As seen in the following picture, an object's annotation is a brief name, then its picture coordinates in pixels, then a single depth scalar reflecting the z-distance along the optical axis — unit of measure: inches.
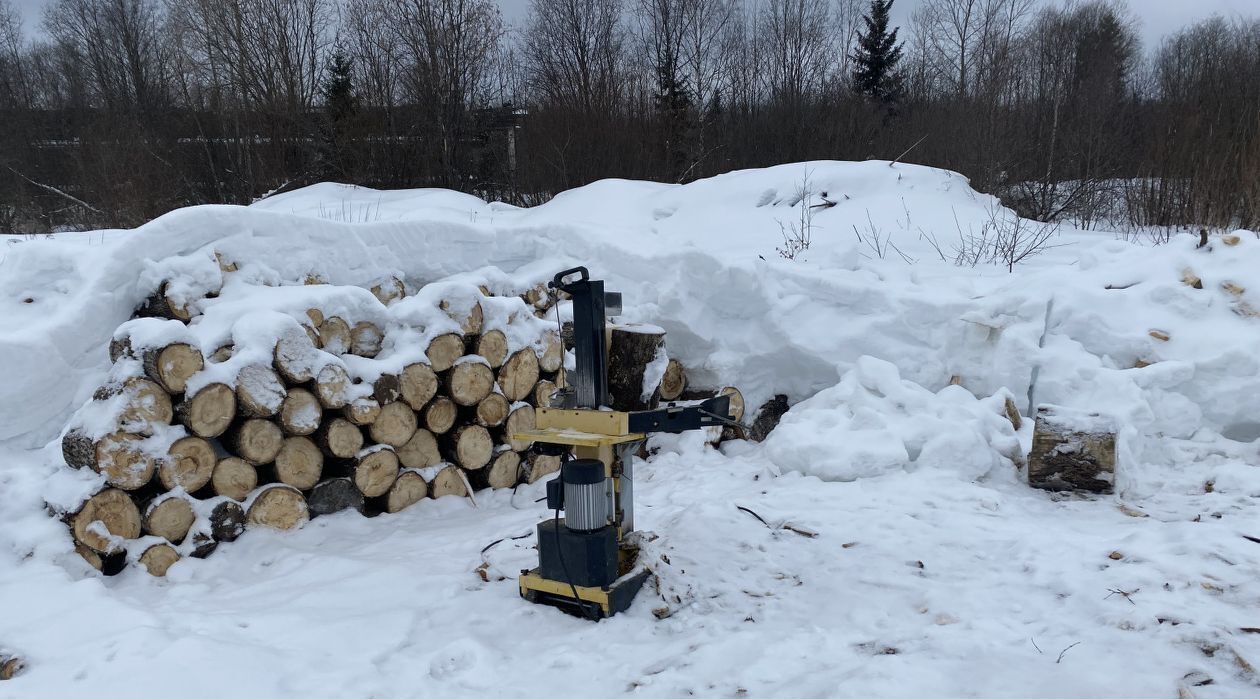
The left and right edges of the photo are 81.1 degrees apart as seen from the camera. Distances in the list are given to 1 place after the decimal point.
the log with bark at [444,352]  189.5
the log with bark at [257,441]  160.2
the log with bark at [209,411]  151.6
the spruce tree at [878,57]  956.0
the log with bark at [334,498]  171.9
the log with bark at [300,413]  163.8
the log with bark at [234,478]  158.4
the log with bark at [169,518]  147.6
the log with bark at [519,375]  205.2
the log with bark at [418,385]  183.6
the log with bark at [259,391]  157.2
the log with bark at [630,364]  132.3
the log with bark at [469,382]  193.2
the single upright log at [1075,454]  172.4
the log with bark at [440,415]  190.7
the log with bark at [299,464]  166.7
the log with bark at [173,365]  149.3
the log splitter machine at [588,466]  123.9
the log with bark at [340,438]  171.6
